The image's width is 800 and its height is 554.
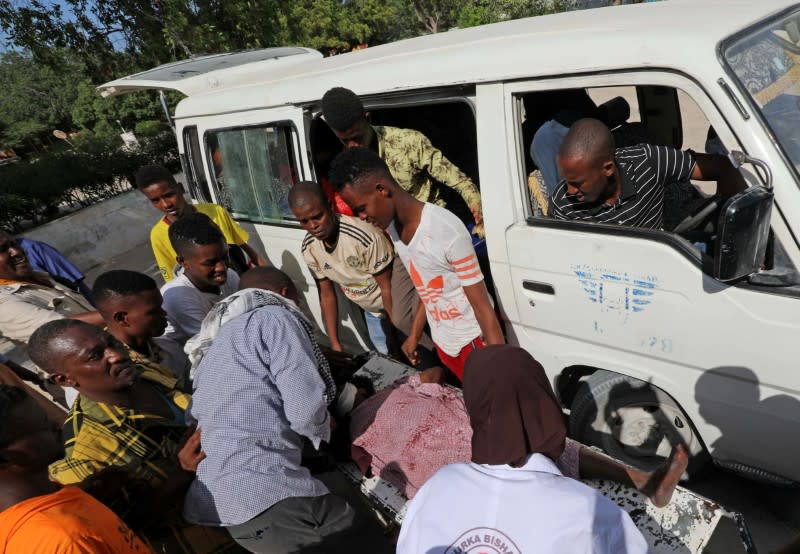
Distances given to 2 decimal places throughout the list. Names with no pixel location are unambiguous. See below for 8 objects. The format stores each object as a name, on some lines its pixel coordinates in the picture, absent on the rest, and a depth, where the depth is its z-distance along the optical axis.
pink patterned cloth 2.03
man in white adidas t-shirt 2.24
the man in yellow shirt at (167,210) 3.55
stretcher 1.67
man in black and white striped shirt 2.03
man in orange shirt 1.30
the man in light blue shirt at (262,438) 1.88
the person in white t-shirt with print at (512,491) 1.16
